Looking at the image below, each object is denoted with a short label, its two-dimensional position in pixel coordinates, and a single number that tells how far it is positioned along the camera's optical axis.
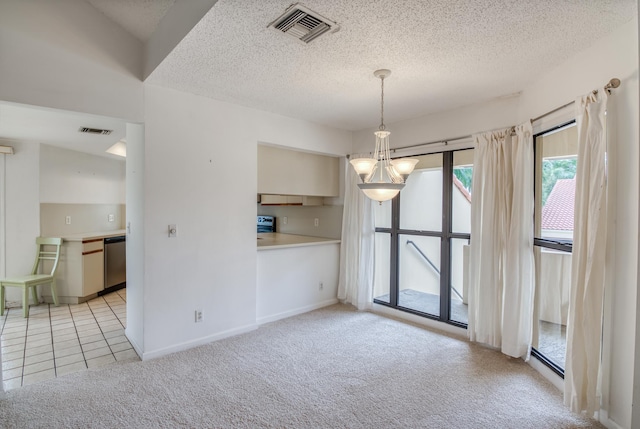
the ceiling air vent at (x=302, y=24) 1.84
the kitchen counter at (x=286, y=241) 4.11
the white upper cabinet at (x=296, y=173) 4.14
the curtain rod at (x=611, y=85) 1.96
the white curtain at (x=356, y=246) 4.44
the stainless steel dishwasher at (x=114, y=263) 5.17
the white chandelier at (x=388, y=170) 2.40
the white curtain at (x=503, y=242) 2.88
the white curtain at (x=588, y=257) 2.01
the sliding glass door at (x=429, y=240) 3.73
